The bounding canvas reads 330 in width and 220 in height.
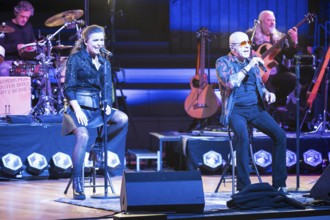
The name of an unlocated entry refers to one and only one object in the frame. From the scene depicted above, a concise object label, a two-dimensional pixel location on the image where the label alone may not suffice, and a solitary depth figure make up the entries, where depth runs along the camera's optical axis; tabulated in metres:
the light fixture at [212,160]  17.32
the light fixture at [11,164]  16.33
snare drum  19.09
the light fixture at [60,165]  16.76
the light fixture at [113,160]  16.79
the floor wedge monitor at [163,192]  10.25
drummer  19.63
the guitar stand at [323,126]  18.05
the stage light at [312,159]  17.70
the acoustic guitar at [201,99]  18.77
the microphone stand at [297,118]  13.64
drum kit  18.59
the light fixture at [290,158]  17.66
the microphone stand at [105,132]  12.62
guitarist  18.33
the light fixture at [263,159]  17.56
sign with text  17.87
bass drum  18.83
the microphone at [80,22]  18.44
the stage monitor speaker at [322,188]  11.36
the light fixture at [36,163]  16.58
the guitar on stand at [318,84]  18.70
